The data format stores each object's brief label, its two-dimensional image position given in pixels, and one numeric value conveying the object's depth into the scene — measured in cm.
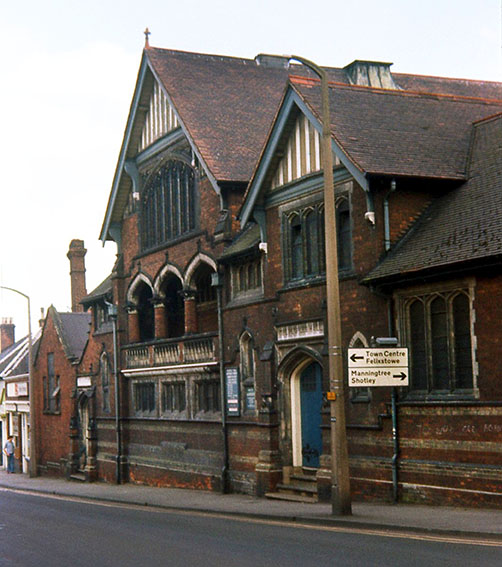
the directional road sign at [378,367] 1822
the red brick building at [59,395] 4238
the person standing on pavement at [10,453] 5066
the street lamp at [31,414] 4275
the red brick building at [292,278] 1944
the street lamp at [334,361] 1808
